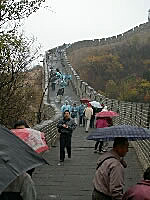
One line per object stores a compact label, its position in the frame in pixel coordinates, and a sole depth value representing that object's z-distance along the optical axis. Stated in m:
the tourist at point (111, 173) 3.77
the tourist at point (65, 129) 9.24
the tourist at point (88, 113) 15.10
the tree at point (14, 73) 7.83
